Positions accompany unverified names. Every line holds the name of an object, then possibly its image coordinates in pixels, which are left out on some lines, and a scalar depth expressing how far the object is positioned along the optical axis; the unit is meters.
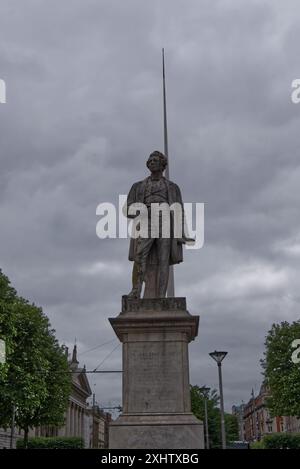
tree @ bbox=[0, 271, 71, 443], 38.91
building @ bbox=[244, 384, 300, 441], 108.94
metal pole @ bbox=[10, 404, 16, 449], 40.45
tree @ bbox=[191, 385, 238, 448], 80.81
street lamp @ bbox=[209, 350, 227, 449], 26.71
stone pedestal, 12.40
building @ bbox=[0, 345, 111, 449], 99.75
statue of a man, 14.59
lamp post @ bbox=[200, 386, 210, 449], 51.95
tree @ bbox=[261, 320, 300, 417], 47.47
